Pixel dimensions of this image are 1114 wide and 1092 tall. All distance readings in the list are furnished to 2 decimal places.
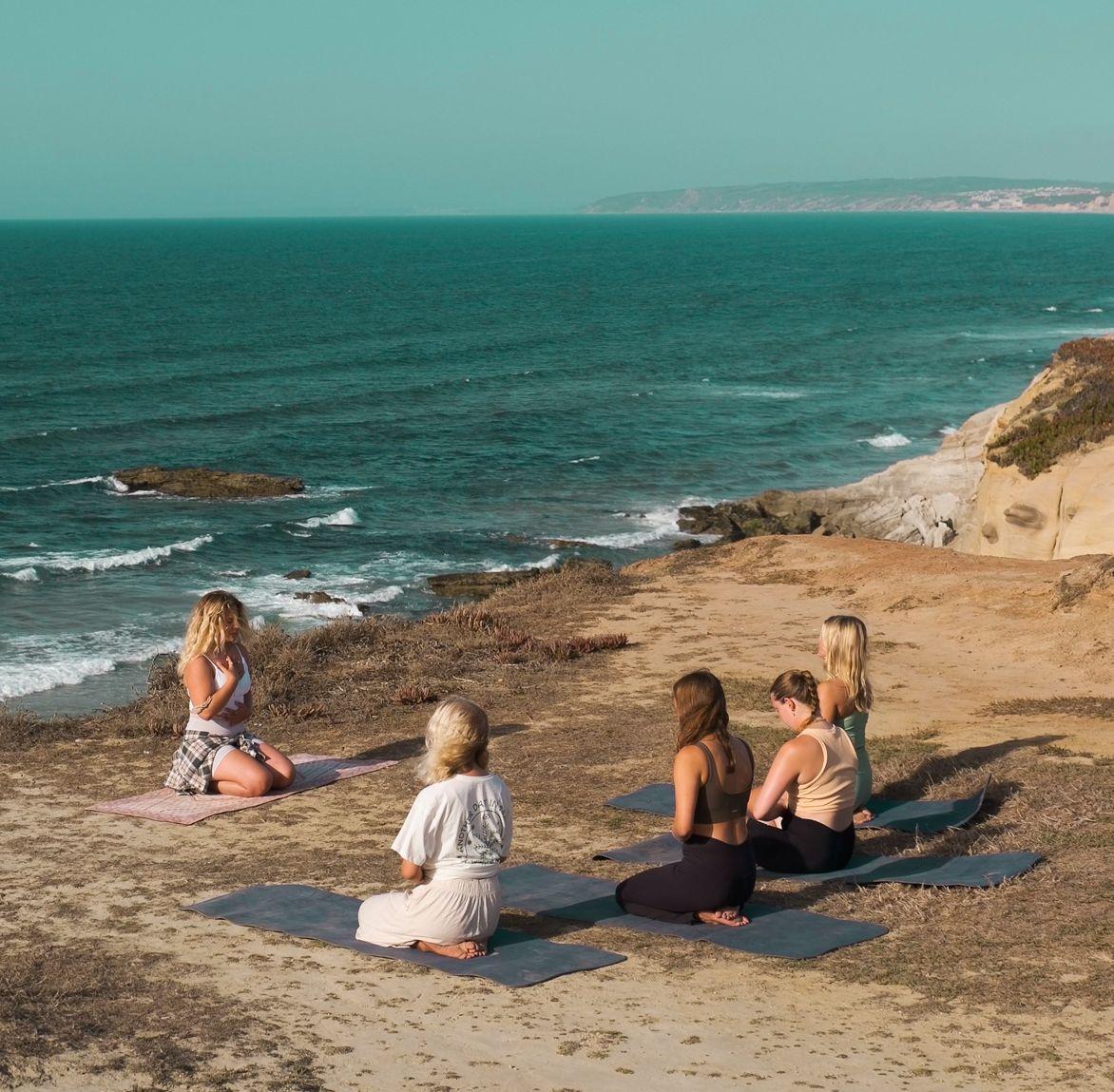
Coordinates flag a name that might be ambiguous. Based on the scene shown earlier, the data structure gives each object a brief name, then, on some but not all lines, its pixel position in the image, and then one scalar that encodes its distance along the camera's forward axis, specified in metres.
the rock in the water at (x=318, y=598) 30.86
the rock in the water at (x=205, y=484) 42.56
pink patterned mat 11.23
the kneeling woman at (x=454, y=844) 7.98
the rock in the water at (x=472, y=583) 31.83
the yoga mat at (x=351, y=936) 7.94
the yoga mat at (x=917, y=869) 9.21
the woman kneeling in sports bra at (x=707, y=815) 8.42
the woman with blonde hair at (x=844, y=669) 10.29
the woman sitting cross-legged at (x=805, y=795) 9.42
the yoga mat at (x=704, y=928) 8.27
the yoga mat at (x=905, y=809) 10.60
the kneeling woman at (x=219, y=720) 11.57
